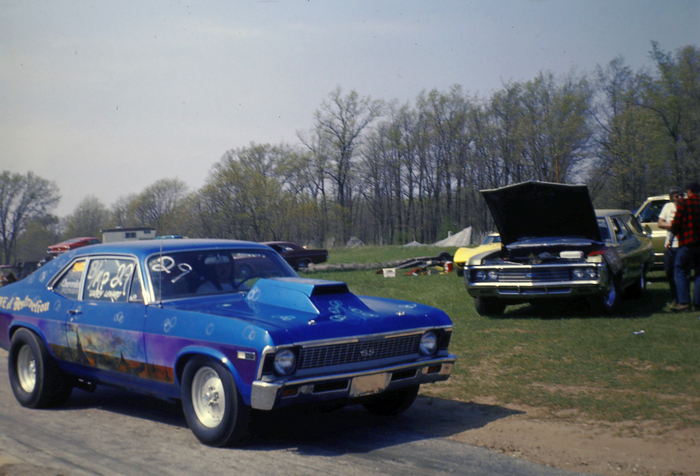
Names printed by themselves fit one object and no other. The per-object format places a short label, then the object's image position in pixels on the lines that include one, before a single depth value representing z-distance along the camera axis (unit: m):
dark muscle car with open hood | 10.65
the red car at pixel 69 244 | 28.70
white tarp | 49.28
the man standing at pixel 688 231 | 10.31
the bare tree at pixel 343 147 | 62.31
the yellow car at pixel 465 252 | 18.53
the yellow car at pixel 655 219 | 15.20
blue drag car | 4.85
